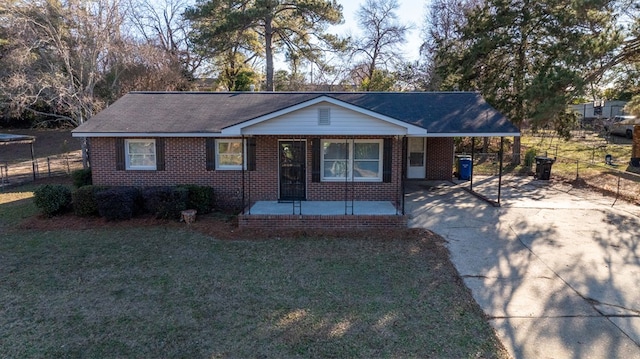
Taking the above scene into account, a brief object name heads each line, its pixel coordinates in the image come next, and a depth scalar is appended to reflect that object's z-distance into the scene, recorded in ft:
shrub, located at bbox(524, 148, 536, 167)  65.10
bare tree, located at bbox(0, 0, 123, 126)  54.70
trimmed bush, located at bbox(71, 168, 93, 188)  43.27
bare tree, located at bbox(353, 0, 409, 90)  107.14
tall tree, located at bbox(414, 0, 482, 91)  94.63
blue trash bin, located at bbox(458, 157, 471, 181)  54.90
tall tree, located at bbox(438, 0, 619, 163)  46.37
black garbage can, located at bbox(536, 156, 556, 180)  55.27
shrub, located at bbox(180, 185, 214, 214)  36.32
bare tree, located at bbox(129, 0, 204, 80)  91.08
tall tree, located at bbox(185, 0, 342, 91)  75.00
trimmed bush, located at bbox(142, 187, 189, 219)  34.83
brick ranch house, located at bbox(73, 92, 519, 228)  37.88
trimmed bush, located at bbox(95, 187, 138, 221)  34.42
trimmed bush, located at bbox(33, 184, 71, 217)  35.63
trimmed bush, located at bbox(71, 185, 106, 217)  35.55
